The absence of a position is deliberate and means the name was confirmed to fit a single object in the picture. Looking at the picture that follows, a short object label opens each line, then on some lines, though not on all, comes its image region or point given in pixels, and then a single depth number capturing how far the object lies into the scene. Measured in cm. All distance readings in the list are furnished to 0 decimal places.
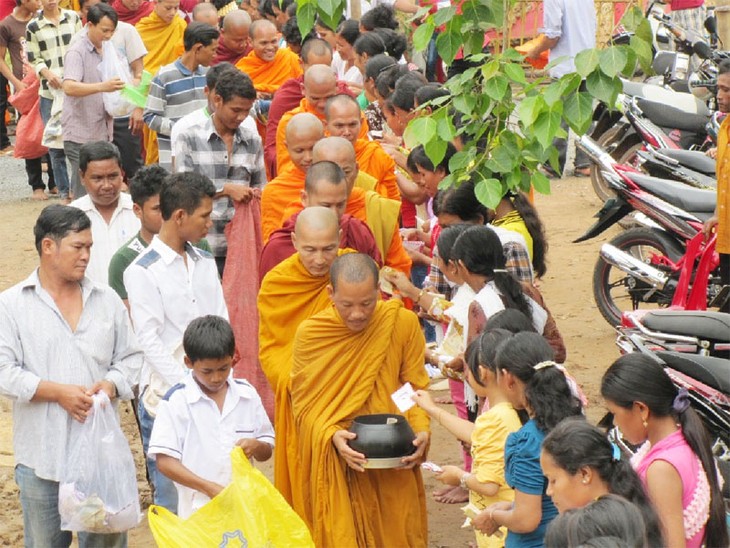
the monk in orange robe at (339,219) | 1132
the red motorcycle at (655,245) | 1421
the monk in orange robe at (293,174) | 1286
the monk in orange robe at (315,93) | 1486
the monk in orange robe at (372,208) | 1224
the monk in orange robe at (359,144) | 1375
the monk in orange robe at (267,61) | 1918
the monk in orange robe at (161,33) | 2182
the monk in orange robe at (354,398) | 948
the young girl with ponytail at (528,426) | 774
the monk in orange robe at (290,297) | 1024
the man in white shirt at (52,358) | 903
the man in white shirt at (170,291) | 1014
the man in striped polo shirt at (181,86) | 1679
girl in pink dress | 748
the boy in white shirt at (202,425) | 894
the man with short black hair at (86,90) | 1875
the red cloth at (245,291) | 1383
